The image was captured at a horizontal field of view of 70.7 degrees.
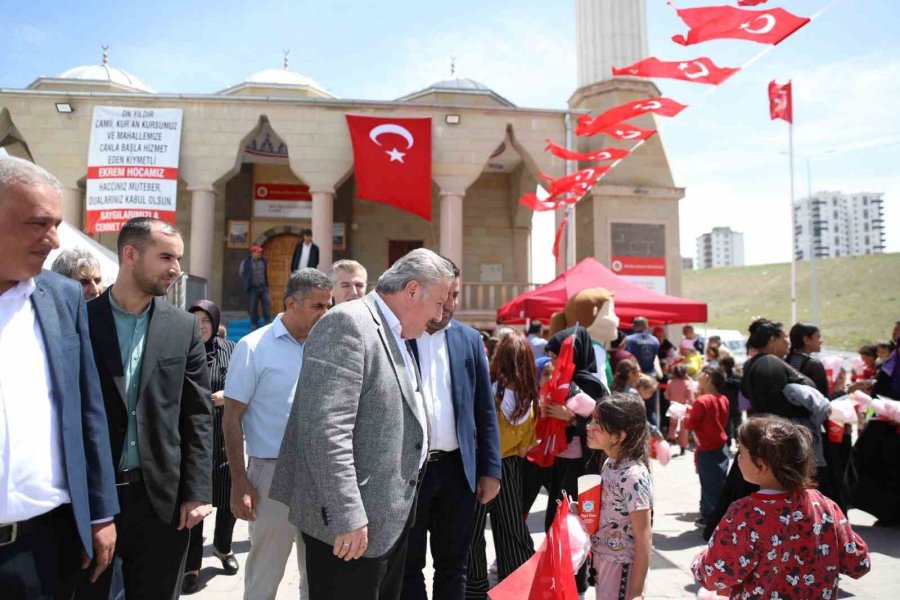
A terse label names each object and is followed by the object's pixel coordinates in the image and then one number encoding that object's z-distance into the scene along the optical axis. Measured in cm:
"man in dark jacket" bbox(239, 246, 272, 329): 1566
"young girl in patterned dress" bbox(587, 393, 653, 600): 297
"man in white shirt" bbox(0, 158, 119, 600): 187
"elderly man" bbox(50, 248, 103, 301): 370
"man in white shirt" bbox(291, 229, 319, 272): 1446
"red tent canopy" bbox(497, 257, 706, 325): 911
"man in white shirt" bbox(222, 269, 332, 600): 329
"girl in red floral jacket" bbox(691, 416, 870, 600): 241
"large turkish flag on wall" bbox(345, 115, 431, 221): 1599
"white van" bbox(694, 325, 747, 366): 2278
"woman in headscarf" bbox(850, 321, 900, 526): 583
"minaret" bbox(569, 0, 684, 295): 1769
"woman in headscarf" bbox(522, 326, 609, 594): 429
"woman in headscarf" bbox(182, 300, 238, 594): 461
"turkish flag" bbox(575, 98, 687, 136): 929
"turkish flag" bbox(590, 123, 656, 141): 1099
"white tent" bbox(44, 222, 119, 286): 643
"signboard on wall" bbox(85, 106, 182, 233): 1536
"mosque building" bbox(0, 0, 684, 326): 1645
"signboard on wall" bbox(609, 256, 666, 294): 1748
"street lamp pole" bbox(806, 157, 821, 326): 2606
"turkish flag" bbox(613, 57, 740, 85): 800
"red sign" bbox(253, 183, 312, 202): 2084
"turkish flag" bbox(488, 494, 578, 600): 274
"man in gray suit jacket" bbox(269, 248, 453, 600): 222
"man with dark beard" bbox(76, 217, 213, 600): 251
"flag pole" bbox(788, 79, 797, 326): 1941
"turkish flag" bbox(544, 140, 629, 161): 1195
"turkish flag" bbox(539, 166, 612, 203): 1284
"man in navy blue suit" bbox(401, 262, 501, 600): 321
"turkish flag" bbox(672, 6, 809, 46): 688
